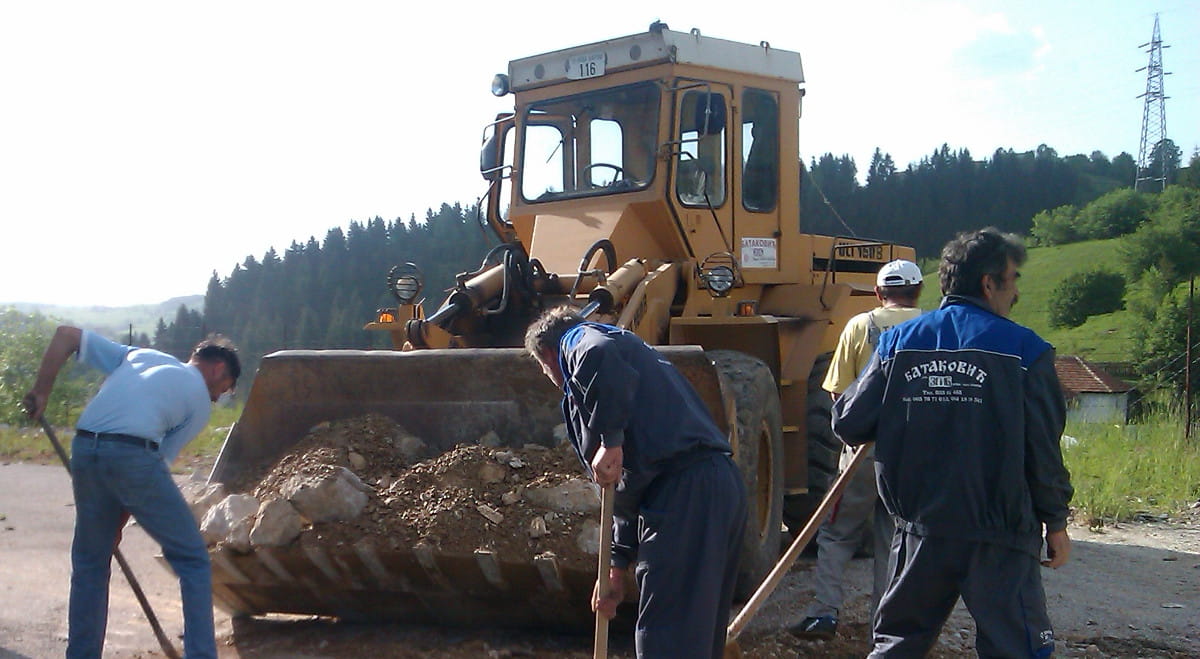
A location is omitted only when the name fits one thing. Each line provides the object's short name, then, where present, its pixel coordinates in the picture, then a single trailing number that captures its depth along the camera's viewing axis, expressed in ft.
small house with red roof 134.62
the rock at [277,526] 16.21
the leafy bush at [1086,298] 201.16
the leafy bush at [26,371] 55.42
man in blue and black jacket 10.80
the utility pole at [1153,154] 176.96
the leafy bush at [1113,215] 227.20
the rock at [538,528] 15.74
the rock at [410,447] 17.81
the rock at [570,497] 15.93
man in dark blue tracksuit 11.37
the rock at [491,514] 16.01
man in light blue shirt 13.87
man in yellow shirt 16.47
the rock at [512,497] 16.29
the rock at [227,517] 16.53
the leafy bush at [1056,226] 232.32
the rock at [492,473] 16.75
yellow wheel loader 16.80
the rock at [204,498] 17.36
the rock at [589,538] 15.37
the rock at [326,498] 16.40
